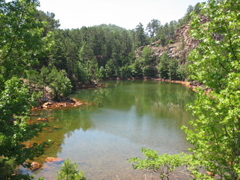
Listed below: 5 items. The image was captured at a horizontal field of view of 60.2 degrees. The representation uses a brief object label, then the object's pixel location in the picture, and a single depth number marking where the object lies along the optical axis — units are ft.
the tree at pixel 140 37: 431.02
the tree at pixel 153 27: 481.05
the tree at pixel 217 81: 28.45
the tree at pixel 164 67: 329.60
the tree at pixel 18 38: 36.99
